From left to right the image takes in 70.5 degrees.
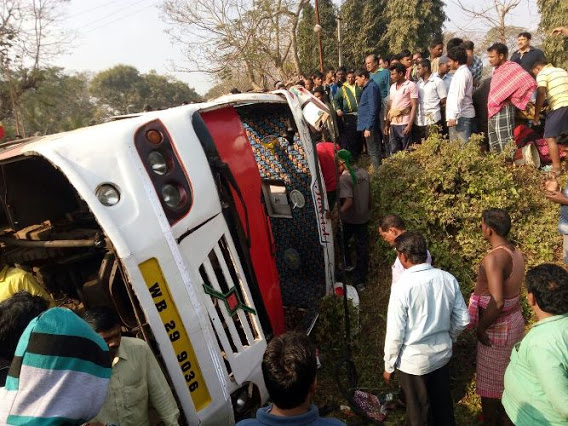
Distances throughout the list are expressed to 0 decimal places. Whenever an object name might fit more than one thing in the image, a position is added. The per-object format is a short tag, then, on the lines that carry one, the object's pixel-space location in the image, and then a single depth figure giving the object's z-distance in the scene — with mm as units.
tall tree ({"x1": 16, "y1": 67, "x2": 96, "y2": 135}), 26186
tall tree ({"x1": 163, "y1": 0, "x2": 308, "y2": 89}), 16875
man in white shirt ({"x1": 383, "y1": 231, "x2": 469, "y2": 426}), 2428
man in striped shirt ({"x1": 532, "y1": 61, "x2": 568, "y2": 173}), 4582
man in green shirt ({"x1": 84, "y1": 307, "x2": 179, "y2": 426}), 2080
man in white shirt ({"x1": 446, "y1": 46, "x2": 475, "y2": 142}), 5199
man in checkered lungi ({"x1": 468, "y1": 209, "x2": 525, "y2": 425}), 2523
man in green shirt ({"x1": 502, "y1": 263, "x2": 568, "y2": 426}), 1821
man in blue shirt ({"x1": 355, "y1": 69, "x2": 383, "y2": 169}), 6160
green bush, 4117
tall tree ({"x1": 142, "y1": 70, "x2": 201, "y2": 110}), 66562
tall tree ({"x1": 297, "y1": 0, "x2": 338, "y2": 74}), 25219
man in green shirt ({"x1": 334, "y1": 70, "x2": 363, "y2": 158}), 7625
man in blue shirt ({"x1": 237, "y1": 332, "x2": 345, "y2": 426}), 1387
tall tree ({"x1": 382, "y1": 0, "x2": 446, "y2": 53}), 24484
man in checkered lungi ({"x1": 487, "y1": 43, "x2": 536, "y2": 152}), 4711
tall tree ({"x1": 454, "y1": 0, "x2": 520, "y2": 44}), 10704
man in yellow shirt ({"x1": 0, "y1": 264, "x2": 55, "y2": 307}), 2557
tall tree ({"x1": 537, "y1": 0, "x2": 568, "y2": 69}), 15391
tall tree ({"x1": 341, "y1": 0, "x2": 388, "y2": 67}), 25828
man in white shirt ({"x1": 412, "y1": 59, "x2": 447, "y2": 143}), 5758
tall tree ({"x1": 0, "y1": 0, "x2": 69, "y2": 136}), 20902
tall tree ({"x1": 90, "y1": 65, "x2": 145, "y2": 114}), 64000
